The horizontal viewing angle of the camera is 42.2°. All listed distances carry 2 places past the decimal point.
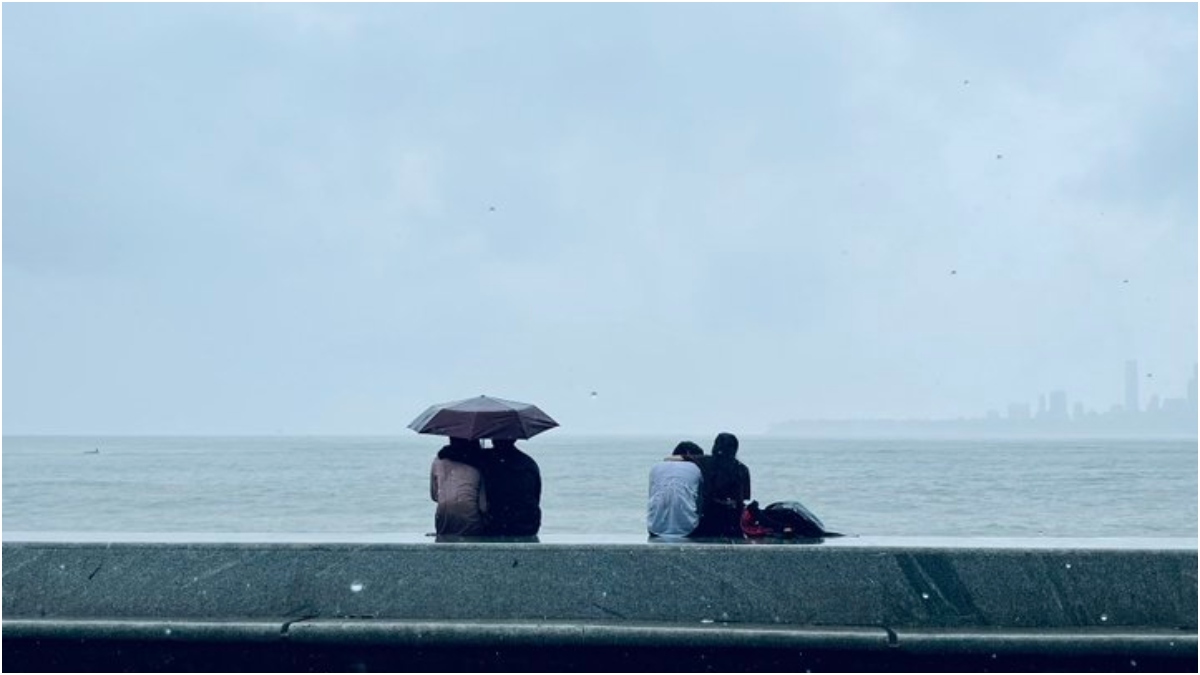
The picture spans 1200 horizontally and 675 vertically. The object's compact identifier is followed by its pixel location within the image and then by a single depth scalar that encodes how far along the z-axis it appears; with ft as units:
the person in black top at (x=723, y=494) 28.99
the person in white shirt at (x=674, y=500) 28.09
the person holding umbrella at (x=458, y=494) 26.73
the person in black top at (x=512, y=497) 27.02
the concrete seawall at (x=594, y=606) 22.09
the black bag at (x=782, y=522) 28.32
